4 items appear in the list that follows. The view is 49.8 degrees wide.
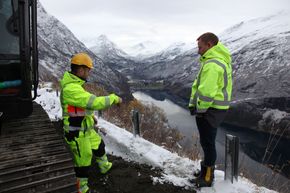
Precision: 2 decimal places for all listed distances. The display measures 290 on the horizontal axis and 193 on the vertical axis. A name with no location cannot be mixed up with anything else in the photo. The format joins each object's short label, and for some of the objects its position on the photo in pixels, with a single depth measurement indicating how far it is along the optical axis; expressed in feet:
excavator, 11.26
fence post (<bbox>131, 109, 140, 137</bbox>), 21.11
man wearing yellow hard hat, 13.43
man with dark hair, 13.88
